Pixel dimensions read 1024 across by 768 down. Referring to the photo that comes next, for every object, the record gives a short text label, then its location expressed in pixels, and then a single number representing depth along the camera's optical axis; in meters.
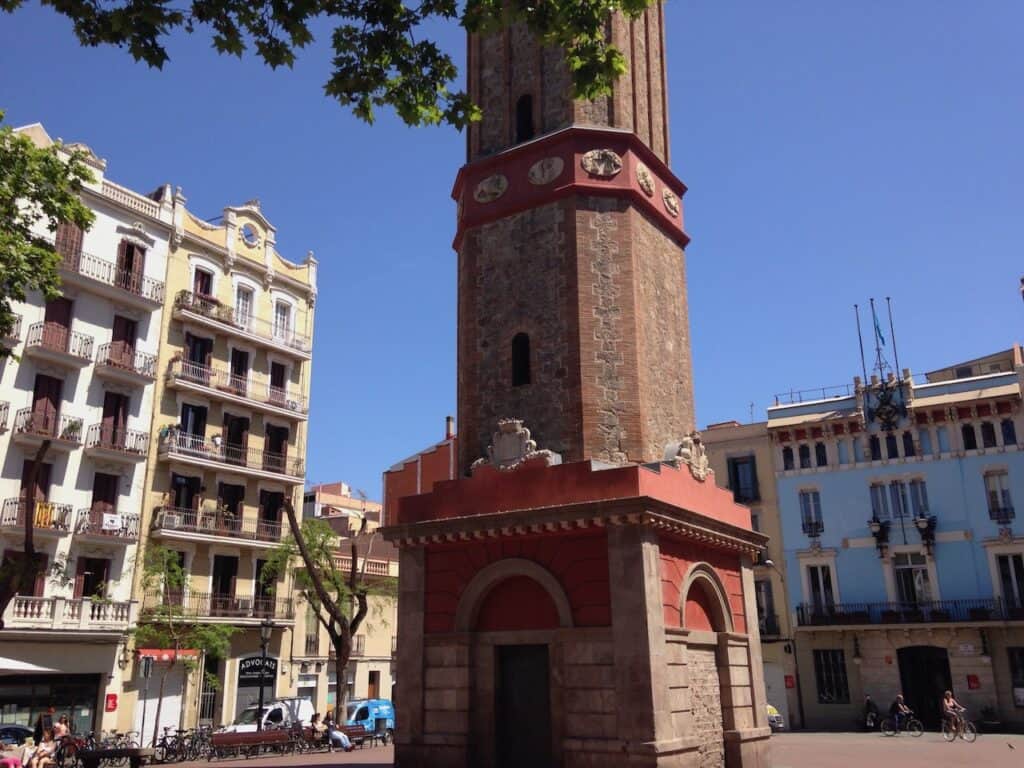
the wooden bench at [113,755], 17.48
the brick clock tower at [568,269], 17.86
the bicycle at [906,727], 30.41
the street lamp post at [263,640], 26.11
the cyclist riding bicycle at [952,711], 27.39
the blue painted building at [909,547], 34.41
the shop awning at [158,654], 29.89
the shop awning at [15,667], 24.27
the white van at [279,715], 27.44
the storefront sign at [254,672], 33.38
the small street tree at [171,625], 30.16
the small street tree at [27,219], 16.42
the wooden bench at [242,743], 24.25
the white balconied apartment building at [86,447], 27.92
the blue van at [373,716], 30.41
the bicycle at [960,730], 27.81
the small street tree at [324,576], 29.22
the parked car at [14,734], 23.59
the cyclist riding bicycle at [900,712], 30.28
